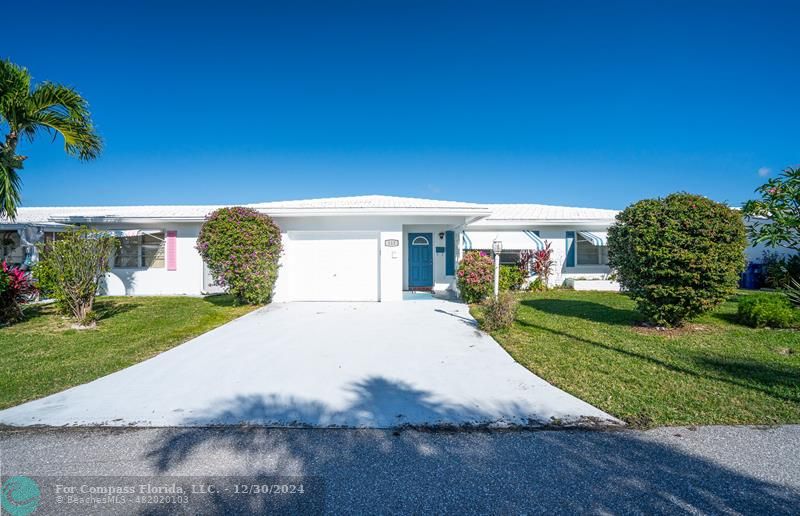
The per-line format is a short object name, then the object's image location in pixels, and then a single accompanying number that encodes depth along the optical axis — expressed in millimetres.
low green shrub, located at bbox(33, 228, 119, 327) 9672
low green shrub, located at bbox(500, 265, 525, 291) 15789
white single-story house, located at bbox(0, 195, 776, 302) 13578
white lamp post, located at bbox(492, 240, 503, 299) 10492
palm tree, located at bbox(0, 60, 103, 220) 8969
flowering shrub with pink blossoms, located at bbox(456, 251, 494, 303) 12562
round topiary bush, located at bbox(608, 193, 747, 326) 8352
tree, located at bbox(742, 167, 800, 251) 5258
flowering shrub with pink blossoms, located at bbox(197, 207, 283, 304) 11828
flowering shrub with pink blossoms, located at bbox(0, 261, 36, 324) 10023
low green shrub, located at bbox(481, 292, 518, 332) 9094
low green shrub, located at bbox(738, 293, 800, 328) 9391
